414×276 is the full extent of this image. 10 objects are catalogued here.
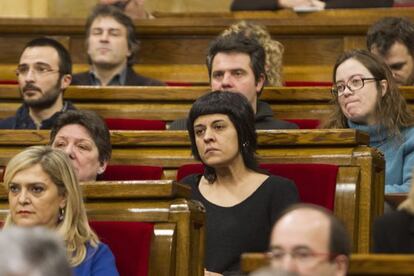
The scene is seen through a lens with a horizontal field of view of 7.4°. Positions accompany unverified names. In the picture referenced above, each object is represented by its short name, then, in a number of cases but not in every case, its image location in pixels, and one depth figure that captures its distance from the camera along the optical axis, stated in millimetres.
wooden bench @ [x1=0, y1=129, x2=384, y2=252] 8488
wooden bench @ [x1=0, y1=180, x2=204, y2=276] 8197
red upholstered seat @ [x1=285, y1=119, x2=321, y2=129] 9320
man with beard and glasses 9475
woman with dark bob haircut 8404
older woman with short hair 8698
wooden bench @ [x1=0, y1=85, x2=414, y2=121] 9406
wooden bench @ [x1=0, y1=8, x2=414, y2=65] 10158
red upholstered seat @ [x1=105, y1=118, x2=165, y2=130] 9349
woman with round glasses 8812
